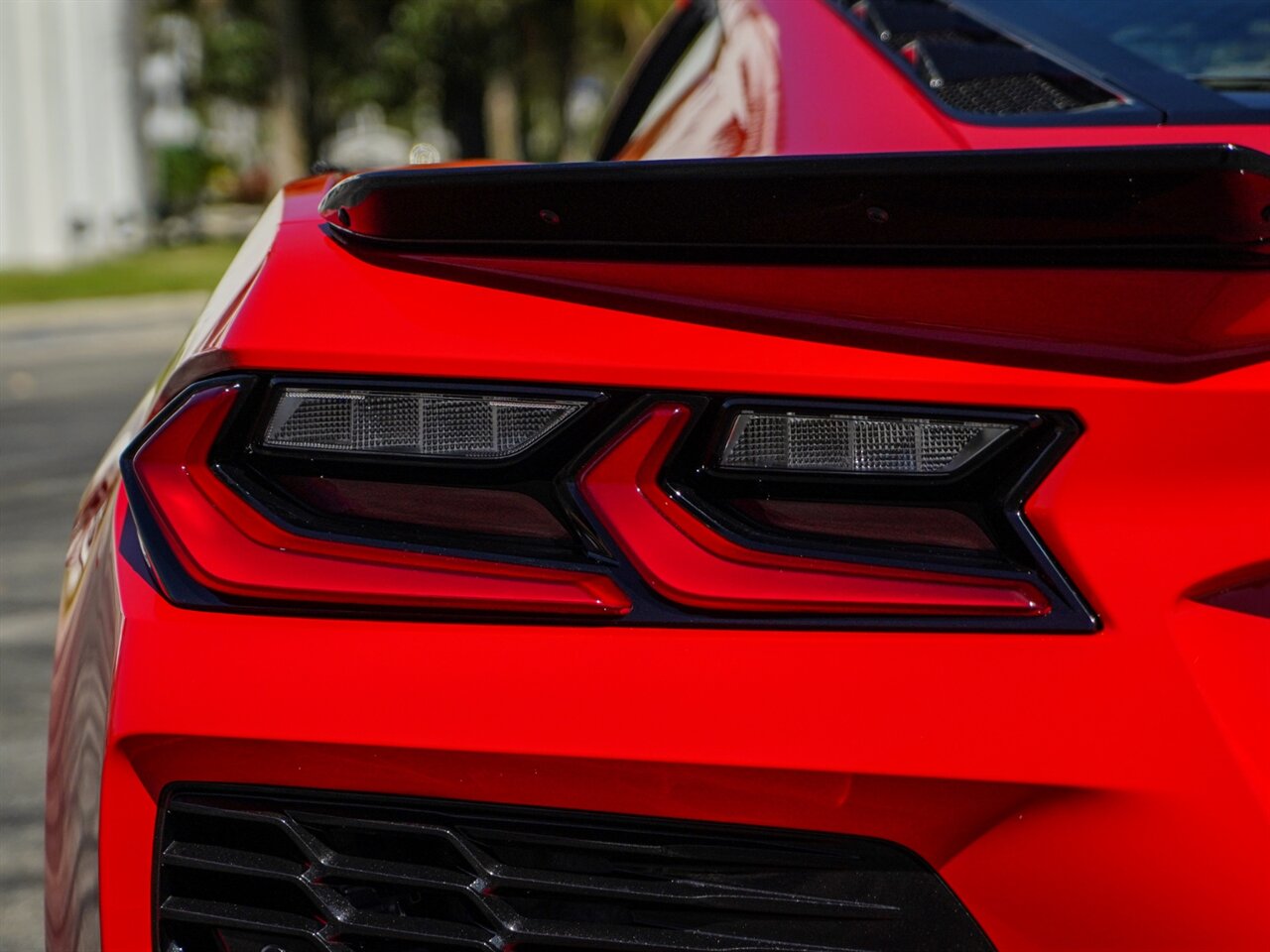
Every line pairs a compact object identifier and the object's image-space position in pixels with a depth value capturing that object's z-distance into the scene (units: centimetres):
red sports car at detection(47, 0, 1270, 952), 172
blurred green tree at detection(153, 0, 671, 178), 2936
